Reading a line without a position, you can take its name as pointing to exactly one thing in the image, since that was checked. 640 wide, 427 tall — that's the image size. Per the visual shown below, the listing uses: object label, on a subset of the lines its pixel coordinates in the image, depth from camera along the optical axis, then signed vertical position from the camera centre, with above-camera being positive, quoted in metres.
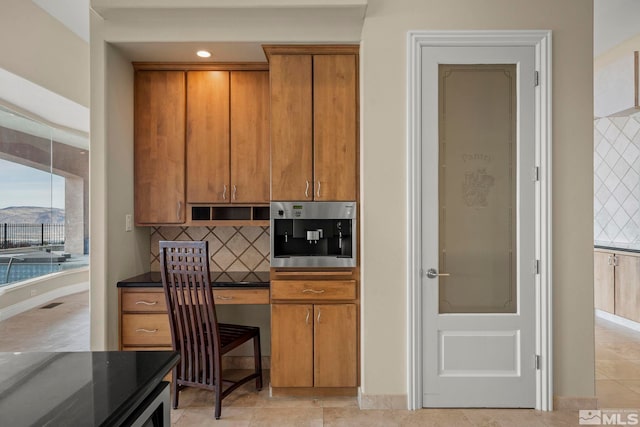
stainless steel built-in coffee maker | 2.90 -0.18
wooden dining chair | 2.61 -0.72
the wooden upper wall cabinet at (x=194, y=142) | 3.22 +0.56
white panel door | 2.71 -0.10
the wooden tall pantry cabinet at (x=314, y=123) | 2.91 +0.63
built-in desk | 2.92 -0.73
